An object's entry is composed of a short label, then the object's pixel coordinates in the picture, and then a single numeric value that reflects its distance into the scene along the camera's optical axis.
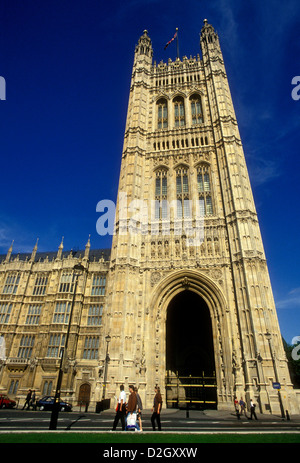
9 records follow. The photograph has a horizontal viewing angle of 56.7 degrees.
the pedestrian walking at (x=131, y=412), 8.20
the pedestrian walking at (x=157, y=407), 8.82
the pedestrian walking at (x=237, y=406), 16.06
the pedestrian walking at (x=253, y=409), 15.85
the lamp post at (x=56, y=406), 9.13
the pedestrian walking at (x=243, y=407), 17.45
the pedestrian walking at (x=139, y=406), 8.63
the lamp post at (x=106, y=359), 21.07
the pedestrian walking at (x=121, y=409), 9.02
